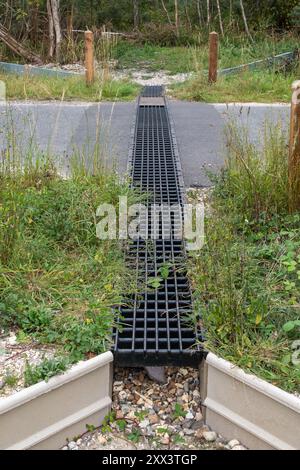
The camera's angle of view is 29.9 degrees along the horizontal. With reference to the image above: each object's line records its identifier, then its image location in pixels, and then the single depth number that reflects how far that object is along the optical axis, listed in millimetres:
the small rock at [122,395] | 2471
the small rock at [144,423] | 2330
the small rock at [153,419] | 2350
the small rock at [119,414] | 2381
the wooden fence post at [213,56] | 7855
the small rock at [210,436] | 2295
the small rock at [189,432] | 2313
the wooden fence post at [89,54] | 7594
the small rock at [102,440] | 2256
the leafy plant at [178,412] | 2365
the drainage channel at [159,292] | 2398
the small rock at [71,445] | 2244
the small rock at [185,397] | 2461
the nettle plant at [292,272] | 2498
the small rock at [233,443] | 2270
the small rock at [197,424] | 2350
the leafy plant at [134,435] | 2246
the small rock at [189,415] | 2387
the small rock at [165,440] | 2240
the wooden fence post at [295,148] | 3247
